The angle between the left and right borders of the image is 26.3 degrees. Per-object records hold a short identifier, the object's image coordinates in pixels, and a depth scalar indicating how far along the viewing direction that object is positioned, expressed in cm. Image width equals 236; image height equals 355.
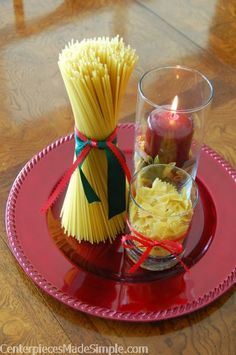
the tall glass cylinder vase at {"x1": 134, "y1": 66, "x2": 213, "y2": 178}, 62
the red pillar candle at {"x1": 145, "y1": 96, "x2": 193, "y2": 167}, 62
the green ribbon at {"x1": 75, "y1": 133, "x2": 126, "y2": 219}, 58
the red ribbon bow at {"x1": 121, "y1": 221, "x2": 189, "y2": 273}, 57
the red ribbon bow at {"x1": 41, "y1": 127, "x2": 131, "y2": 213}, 57
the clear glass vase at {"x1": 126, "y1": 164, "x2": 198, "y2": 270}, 56
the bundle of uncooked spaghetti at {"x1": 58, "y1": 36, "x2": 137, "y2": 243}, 50
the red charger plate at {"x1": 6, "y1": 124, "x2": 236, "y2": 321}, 57
